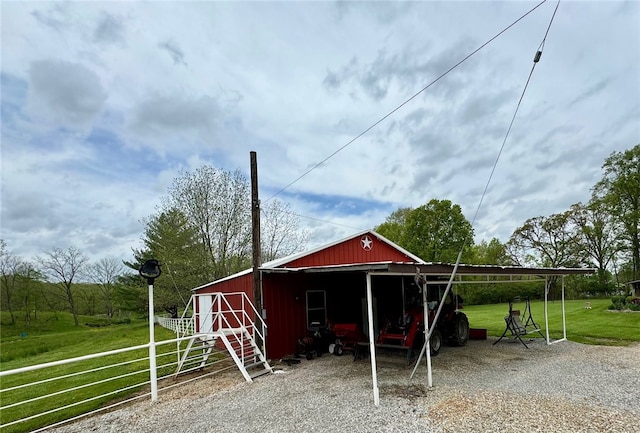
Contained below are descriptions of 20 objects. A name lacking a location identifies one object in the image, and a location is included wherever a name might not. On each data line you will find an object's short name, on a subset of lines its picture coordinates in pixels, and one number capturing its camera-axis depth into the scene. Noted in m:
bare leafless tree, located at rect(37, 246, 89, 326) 33.94
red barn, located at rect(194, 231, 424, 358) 9.80
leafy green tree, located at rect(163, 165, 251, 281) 20.45
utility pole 8.93
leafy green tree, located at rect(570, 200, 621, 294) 28.62
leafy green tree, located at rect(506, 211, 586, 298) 31.00
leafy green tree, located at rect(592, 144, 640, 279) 26.44
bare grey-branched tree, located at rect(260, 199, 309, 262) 22.62
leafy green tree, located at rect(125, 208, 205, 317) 20.78
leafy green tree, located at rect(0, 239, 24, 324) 31.67
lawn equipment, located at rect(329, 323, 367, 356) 9.24
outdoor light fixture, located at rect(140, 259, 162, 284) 6.32
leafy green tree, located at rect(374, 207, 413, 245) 30.48
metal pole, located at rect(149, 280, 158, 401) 6.24
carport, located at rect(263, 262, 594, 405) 5.55
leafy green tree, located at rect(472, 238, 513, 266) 34.16
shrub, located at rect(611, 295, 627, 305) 17.86
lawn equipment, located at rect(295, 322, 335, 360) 9.70
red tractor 8.25
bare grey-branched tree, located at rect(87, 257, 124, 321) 36.19
